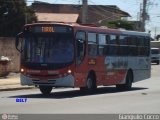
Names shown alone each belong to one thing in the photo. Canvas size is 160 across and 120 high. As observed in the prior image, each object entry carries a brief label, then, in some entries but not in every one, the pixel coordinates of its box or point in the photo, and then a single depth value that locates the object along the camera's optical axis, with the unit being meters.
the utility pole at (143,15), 75.06
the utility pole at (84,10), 40.85
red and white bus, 24.14
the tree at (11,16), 70.44
